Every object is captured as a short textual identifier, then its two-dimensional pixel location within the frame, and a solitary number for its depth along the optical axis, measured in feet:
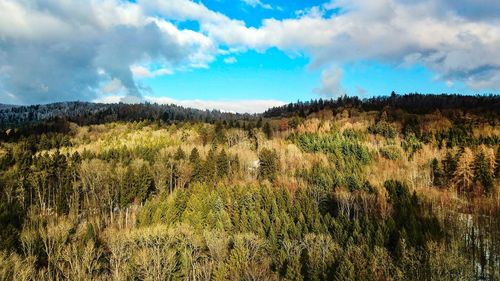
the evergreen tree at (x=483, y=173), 369.09
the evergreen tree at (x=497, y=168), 385.91
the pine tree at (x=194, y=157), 420.40
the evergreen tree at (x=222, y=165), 433.48
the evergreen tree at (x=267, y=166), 437.58
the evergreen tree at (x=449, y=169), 397.80
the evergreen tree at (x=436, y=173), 408.26
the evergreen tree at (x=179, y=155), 450.42
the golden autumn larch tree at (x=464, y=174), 376.27
